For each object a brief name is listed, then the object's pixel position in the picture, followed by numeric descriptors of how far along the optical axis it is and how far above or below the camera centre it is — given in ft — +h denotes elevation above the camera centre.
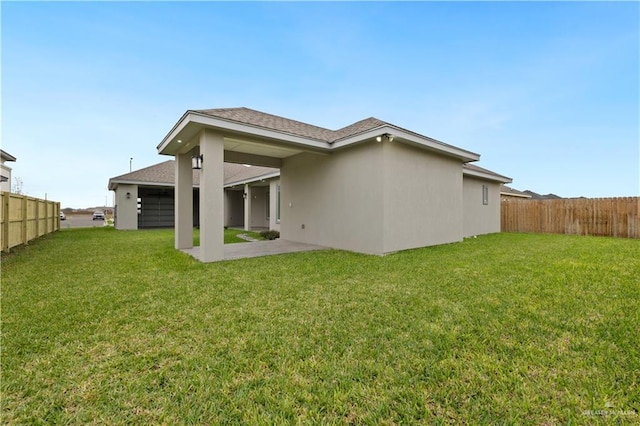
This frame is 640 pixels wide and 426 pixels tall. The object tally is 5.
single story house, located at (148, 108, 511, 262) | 22.33 +3.94
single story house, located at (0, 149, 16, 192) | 43.89 +8.91
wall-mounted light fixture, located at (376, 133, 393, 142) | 23.90 +6.91
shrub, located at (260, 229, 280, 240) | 40.14 -2.97
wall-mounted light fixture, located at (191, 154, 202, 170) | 22.20 +4.34
